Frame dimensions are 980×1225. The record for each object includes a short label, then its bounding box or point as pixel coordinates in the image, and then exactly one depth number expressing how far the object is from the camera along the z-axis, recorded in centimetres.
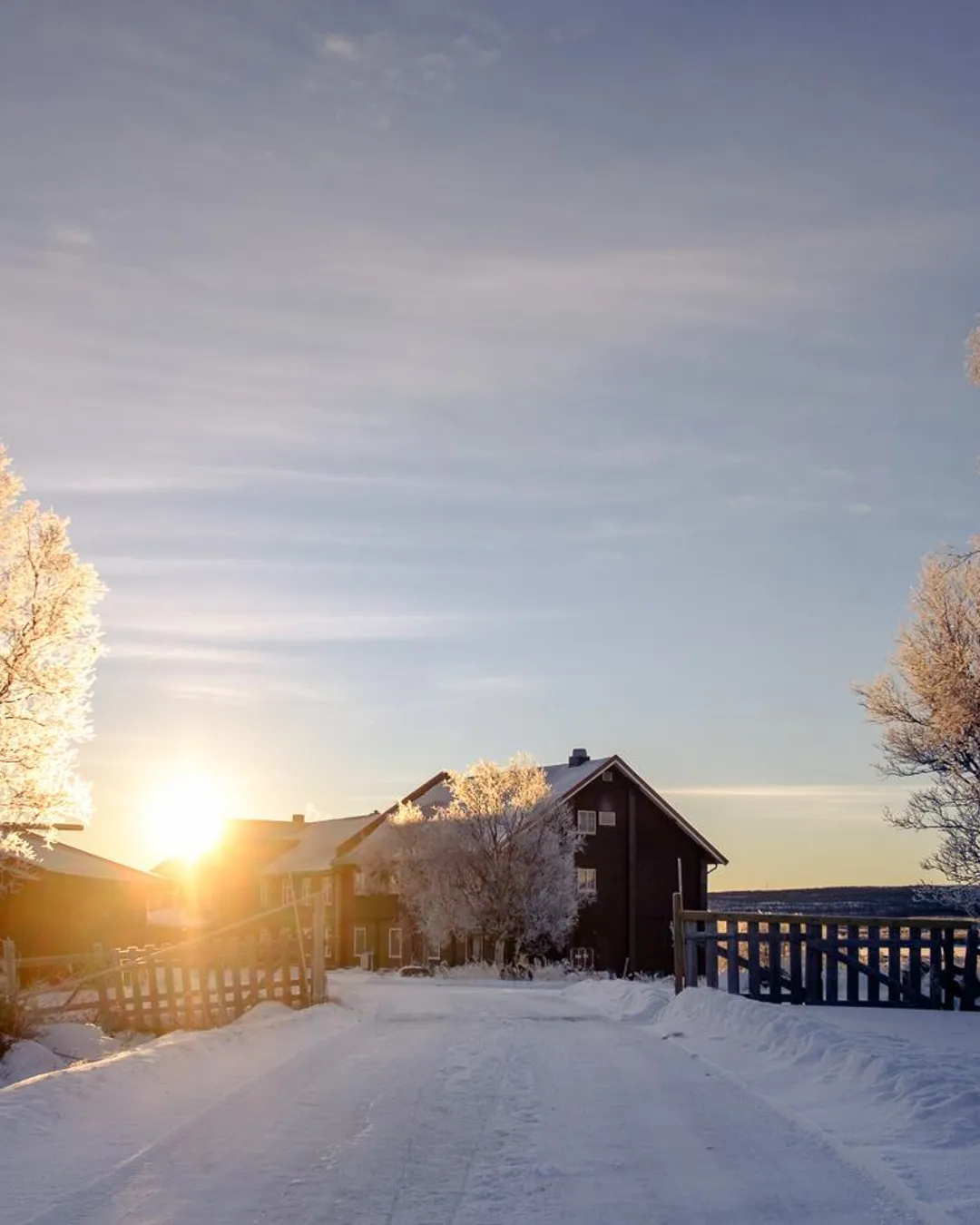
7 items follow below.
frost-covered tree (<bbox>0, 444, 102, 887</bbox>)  2650
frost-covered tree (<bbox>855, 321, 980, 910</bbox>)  2280
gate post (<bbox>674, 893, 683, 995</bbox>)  2342
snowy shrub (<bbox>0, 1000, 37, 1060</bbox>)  2173
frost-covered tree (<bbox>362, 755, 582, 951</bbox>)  5516
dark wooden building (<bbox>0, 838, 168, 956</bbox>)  4500
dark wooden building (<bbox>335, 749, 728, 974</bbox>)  6238
